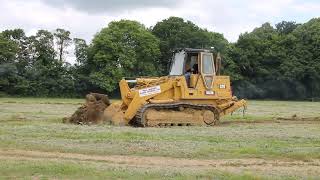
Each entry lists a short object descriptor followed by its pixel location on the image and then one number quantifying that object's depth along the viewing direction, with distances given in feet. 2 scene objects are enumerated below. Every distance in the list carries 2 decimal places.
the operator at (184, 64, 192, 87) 88.17
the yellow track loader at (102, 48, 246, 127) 84.12
